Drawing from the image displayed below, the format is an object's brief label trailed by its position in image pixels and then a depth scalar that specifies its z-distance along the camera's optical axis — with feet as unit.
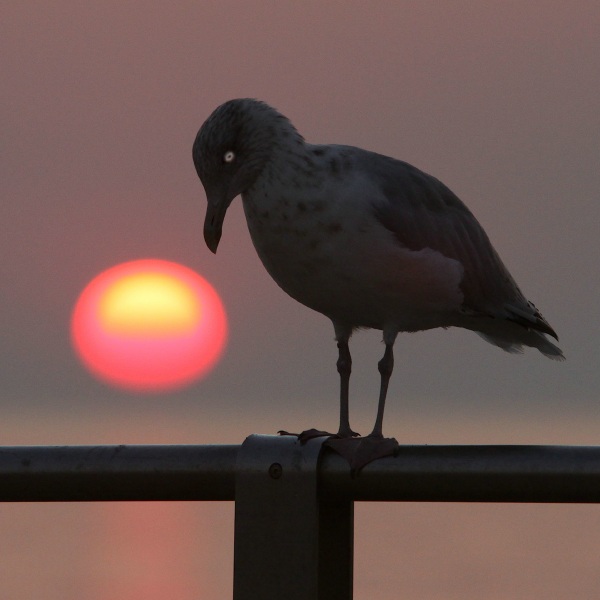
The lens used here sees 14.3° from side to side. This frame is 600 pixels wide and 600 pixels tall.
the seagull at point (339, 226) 32.83
